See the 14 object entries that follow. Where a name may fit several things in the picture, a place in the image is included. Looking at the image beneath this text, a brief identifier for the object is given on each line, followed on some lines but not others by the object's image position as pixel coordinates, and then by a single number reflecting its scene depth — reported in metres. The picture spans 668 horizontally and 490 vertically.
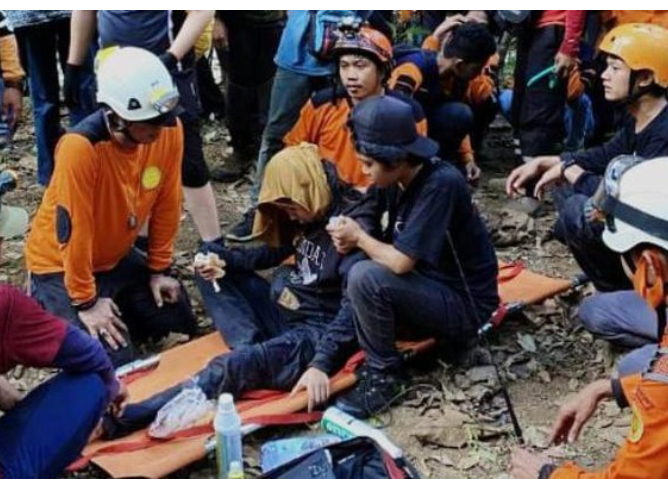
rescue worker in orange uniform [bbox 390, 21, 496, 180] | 6.00
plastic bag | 4.21
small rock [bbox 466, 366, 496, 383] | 4.57
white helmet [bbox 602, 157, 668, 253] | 3.03
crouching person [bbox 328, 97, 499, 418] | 4.27
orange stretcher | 4.00
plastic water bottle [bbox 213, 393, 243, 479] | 3.83
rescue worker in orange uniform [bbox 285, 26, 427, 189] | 5.26
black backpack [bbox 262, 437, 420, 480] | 3.60
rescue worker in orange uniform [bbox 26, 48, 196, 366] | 4.48
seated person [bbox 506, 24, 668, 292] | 4.91
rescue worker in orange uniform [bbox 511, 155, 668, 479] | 2.83
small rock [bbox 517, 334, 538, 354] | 4.82
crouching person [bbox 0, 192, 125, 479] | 3.55
